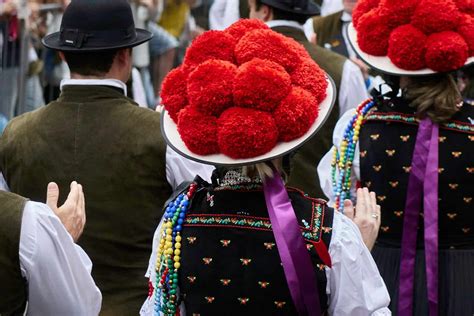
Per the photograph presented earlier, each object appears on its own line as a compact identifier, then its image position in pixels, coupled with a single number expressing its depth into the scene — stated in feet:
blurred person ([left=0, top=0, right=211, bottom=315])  21.54
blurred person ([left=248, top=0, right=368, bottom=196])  29.55
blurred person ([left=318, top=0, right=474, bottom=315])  22.67
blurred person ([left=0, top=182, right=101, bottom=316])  15.59
